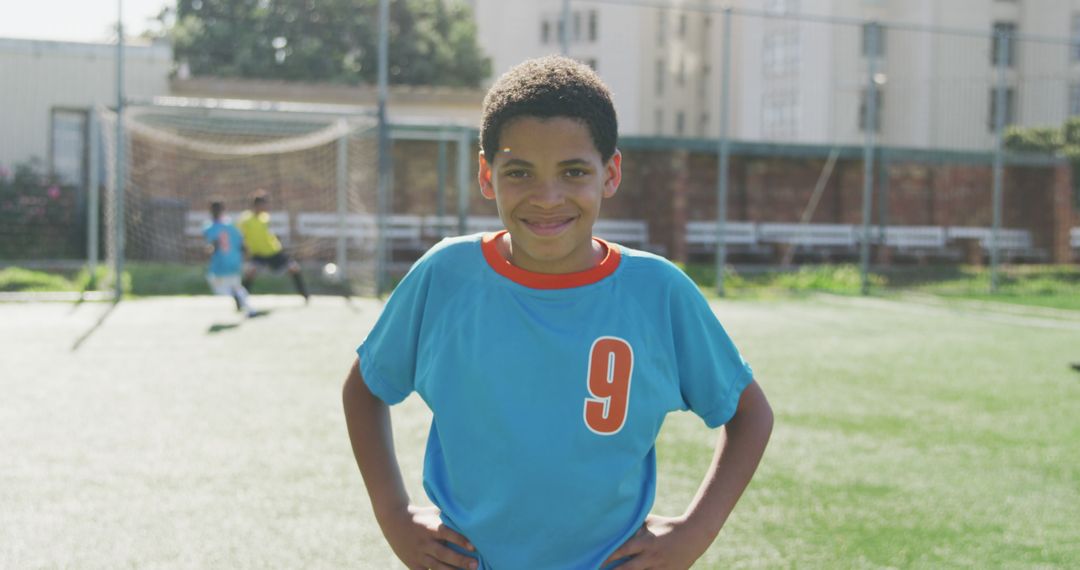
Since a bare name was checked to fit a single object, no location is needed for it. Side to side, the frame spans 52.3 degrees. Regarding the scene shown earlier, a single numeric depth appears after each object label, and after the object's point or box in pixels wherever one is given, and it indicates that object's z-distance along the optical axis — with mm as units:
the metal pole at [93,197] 13226
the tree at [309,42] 36562
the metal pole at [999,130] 15297
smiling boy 1763
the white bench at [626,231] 21031
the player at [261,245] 13242
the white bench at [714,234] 21250
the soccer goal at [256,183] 17125
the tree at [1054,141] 21516
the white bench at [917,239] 21594
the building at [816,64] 16906
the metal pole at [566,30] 13090
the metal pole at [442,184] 17656
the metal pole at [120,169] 12766
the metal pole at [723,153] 14580
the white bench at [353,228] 18938
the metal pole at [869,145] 15039
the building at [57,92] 21000
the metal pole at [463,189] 14453
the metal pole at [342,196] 16109
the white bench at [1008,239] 20578
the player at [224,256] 11898
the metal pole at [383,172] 13555
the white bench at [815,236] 21797
